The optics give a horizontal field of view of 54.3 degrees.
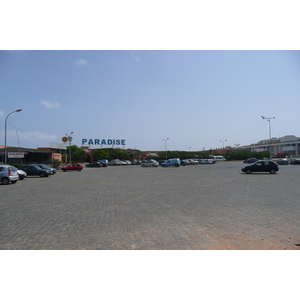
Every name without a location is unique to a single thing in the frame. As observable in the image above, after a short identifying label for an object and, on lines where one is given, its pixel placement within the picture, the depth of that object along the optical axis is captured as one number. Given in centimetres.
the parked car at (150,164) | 5974
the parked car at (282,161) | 6109
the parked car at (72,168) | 5053
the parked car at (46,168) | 3541
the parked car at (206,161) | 7688
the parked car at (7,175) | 2317
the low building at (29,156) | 5554
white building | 11268
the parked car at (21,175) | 2925
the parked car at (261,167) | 3164
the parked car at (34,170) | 3338
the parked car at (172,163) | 5772
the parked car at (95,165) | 6594
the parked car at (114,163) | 8044
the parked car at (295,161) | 6031
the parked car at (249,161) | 7262
